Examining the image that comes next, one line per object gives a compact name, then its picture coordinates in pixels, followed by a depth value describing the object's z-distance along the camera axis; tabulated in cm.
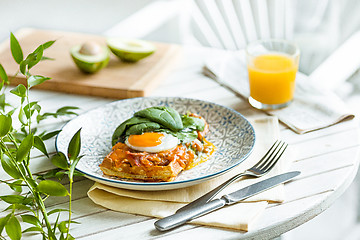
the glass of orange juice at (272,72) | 120
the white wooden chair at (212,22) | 170
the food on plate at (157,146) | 99
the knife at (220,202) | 93
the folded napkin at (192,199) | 94
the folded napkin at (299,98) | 115
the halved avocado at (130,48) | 132
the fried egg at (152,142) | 101
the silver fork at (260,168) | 97
